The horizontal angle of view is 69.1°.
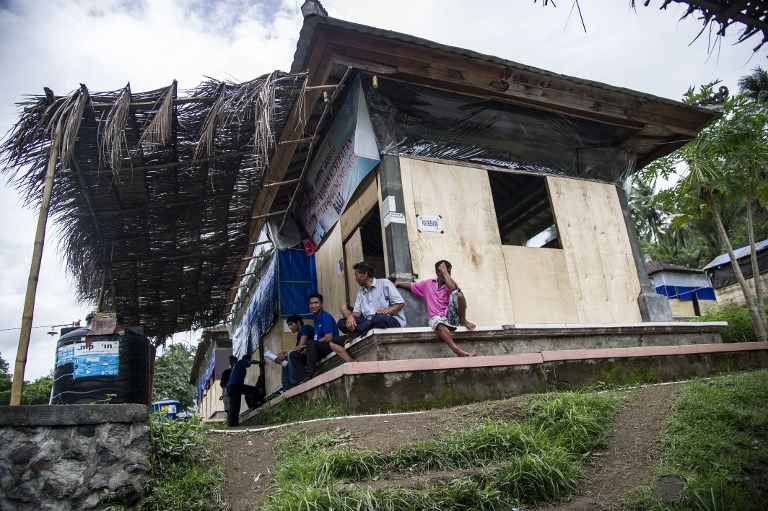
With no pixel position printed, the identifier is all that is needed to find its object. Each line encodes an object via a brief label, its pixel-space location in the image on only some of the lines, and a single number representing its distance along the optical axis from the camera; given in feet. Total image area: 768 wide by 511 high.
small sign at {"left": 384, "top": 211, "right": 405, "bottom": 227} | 21.99
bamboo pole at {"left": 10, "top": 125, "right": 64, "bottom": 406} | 13.42
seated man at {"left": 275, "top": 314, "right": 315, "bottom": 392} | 24.25
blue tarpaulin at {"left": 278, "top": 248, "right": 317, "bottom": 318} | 32.65
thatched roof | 19.15
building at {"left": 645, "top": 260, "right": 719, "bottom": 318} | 71.46
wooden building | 22.41
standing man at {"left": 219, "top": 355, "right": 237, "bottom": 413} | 33.24
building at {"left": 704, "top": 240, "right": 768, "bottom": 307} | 73.00
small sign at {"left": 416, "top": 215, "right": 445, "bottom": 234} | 22.59
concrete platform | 17.02
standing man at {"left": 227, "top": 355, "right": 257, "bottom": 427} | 28.37
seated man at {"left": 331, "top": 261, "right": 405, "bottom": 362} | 19.52
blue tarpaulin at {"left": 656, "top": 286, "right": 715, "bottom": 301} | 71.15
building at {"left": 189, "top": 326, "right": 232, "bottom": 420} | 62.59
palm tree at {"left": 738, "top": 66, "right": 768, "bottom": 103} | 91.20
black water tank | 17.44
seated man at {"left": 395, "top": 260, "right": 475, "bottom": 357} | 19.34
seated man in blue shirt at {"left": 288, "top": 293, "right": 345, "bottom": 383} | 22.53
